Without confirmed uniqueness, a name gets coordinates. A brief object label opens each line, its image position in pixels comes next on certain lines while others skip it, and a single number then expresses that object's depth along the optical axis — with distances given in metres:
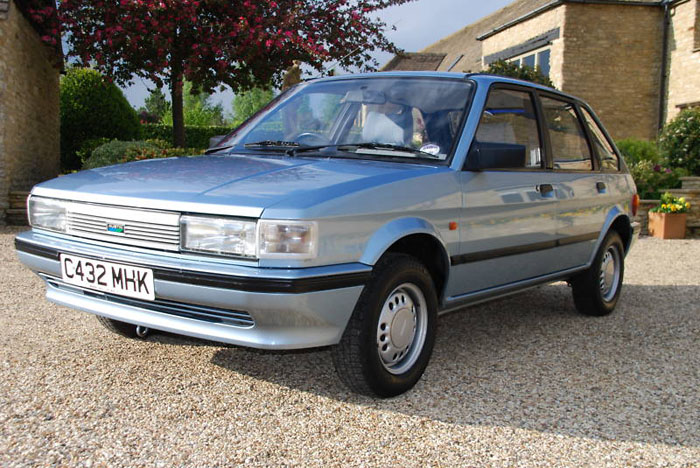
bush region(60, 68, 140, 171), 15.36
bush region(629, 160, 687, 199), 11.88
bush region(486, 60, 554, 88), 16.58
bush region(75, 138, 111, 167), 13.84
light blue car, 2.74
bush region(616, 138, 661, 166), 14.12
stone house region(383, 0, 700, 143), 18.31
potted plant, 10.91
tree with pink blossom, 11.59
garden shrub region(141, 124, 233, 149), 23.69
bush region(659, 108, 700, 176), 13.37
